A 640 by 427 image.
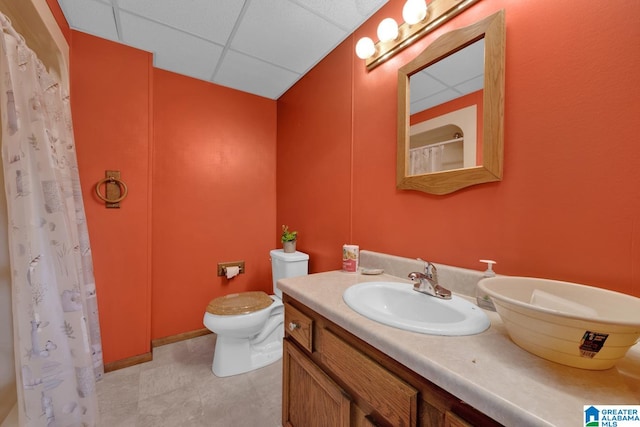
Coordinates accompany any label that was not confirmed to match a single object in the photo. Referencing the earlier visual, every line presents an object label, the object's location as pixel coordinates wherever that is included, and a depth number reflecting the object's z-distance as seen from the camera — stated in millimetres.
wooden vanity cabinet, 519
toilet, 1559
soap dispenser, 789
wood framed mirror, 870
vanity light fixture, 1018
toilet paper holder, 2189
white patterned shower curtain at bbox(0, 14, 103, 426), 929
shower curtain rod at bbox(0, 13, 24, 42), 915
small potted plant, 1937
